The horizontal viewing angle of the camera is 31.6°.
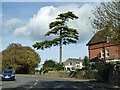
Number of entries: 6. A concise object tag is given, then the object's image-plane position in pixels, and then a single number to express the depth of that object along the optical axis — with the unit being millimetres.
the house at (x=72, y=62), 107300
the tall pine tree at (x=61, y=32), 48031
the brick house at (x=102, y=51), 38000
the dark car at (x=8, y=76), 27981
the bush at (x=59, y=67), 47078
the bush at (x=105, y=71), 23712
